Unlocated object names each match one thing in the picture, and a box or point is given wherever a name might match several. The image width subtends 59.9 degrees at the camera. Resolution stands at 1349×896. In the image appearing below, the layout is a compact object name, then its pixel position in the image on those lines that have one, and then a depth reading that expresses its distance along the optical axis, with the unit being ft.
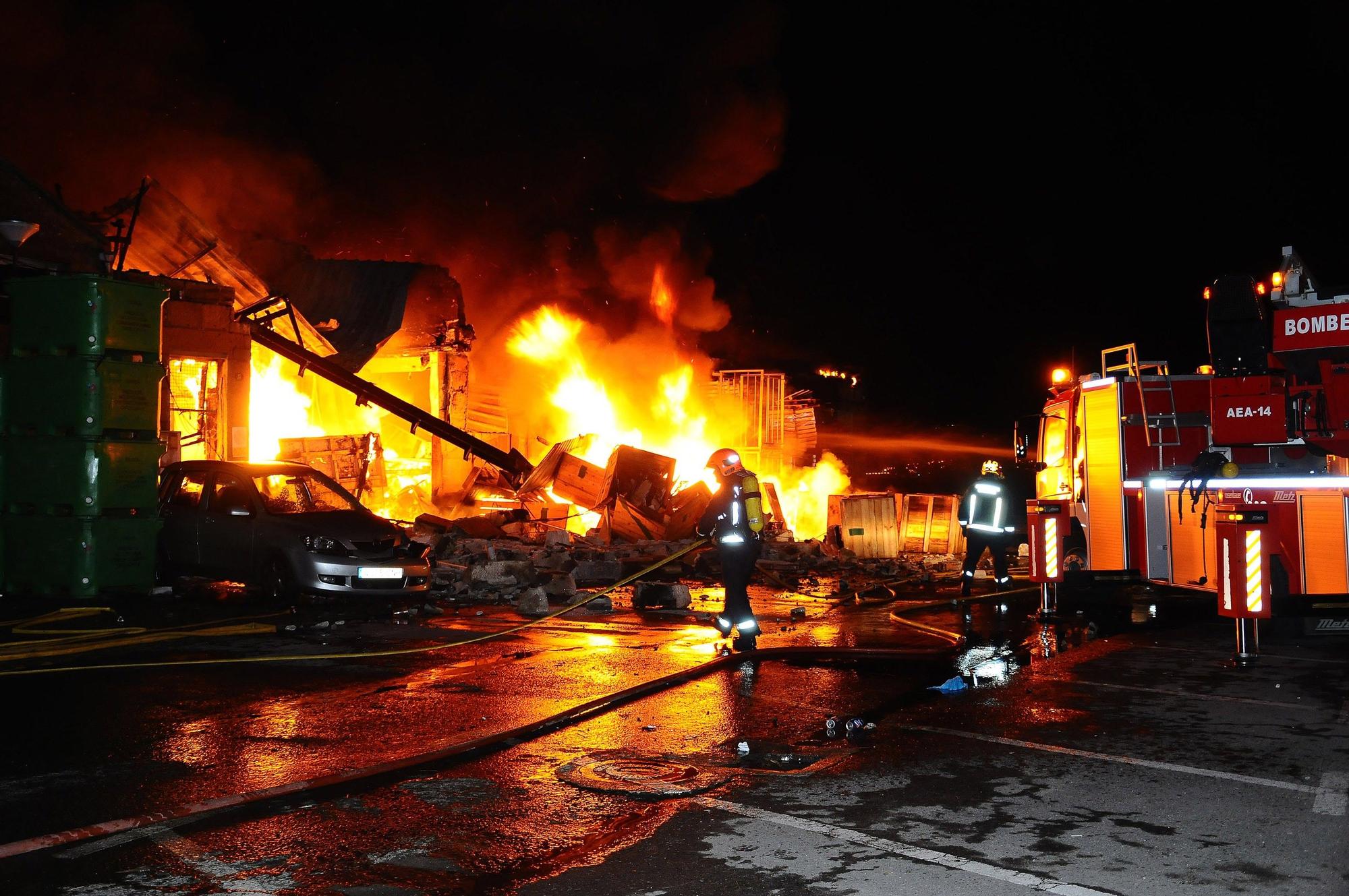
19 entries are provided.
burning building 59.52
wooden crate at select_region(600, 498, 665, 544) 68.54
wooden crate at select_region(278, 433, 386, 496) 65.92
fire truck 30.71
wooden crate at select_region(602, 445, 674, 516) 69.72
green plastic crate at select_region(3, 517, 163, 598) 37.55
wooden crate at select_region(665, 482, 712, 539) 69.56
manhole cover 17.31
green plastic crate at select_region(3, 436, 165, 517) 37.78
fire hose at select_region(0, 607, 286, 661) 29.14
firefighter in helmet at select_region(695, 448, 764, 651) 31.89
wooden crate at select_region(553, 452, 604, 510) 70.18
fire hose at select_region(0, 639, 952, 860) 14.74
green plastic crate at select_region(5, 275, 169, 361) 38.06
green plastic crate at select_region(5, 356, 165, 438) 38.06
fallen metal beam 63.52
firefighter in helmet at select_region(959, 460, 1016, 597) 46.39
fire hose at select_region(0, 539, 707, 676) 27.27
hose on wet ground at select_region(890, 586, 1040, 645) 34.60
